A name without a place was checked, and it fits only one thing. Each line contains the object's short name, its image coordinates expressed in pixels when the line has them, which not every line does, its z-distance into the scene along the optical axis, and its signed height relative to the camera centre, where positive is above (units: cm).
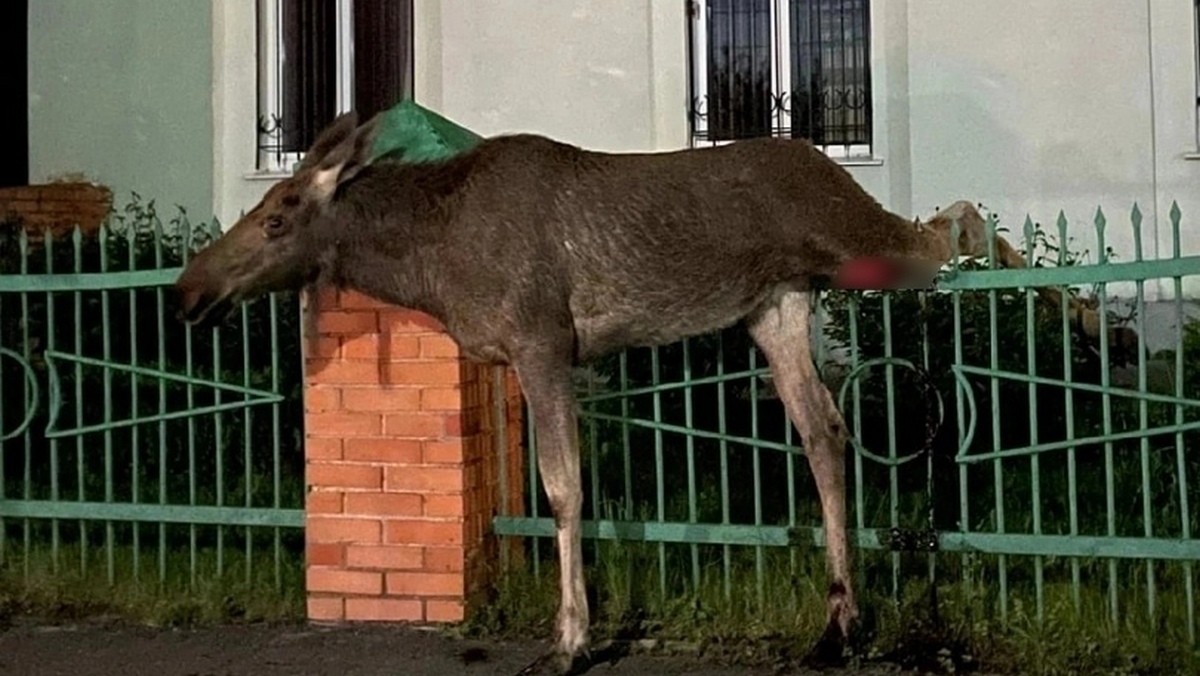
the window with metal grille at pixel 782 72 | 1130 +212
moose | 499 +38
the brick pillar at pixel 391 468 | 565 -39
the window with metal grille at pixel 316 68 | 1202 +237
